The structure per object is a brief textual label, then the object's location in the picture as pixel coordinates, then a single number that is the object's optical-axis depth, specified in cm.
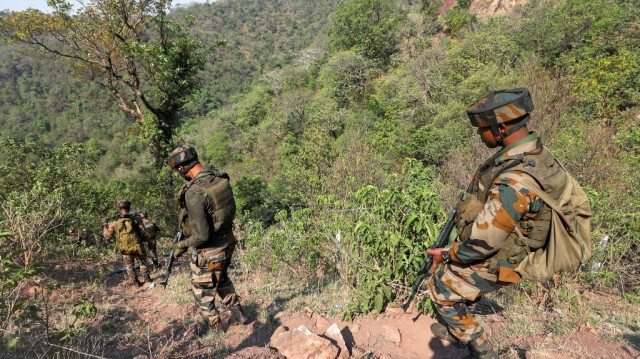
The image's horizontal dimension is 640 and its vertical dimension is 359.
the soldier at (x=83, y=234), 598
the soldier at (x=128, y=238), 446
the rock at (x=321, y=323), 277
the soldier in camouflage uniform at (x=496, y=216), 167
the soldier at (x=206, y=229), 269
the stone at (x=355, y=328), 265
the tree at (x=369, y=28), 2556
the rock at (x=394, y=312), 282
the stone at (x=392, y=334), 253
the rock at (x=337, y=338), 229
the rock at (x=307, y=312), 308
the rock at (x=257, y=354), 227
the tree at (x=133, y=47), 869
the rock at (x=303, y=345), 220
